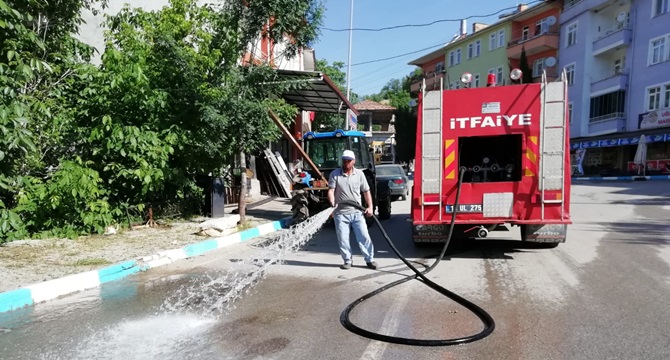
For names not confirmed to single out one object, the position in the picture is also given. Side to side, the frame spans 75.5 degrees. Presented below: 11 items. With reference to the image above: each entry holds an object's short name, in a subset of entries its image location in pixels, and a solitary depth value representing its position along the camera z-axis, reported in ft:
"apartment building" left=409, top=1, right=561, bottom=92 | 123.44
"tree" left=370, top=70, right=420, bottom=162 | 169.58
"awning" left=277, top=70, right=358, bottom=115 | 37.83
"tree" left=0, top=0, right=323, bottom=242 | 27.04
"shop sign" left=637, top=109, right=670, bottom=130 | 90.02
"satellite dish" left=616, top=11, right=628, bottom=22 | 103.59
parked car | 56.29
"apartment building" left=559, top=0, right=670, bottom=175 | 92.48
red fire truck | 21.36
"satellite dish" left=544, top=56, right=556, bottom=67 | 119.65
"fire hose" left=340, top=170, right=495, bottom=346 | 12.26
